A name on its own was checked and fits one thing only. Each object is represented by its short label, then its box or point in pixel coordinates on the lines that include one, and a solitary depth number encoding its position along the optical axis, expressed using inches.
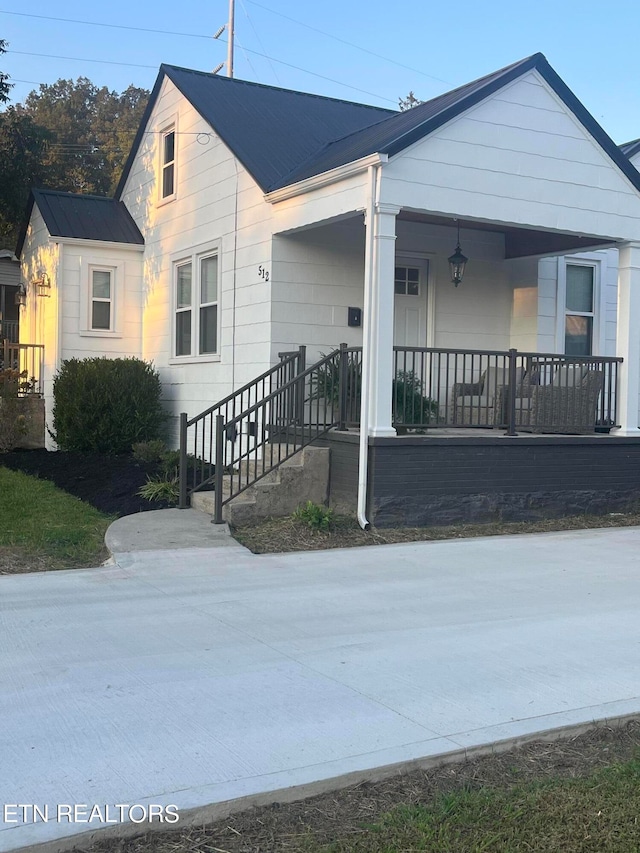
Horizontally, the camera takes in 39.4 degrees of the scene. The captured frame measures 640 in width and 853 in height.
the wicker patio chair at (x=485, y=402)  401.1
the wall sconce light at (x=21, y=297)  648.4
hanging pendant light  471.8
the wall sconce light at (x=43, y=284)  587.2
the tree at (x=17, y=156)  723.4
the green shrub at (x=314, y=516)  361.1
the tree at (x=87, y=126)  1407.5
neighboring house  733.8
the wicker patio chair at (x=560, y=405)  419.5
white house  379.9
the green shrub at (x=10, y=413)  546.9
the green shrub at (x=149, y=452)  488.4
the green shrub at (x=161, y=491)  407.5
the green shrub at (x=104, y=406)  513.7
